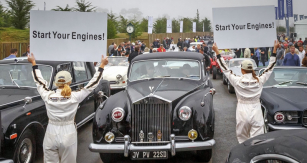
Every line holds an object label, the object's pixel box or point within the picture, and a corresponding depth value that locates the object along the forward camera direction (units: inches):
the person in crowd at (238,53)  915.4
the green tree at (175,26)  3123.0
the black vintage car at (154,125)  209.3
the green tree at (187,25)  3410.4
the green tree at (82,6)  1342.3
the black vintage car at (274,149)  120.9
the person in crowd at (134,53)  564.3
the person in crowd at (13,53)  438.8
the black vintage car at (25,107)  199.6
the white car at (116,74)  500.7
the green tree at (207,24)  3531.0
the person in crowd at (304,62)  487.8
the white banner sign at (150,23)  1303.4
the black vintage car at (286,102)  241.0
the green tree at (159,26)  2716.5
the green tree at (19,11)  1178.0
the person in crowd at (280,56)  626.2
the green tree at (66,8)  1215.9
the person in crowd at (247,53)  796.0
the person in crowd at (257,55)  802.4
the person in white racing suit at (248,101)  205.0
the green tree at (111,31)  1470.2
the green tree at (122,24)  2003.0
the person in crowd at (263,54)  818.7
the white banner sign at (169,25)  1511.0
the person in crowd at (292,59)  475.2
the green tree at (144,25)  2589.1
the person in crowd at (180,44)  1293.7
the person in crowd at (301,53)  574.3
